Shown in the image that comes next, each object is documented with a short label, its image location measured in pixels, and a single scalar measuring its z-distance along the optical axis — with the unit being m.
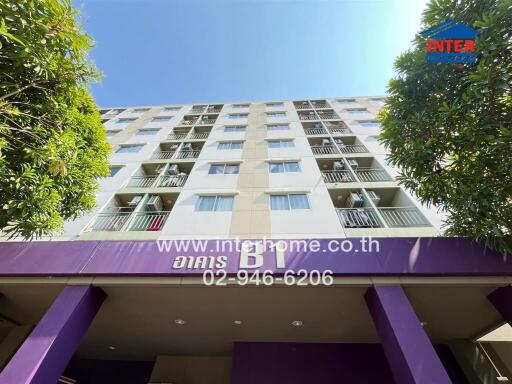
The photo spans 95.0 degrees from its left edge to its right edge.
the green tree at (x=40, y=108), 3.68
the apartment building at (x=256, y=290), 4.51
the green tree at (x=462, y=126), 4.01
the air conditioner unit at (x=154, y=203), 9.10
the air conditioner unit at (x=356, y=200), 8.89
